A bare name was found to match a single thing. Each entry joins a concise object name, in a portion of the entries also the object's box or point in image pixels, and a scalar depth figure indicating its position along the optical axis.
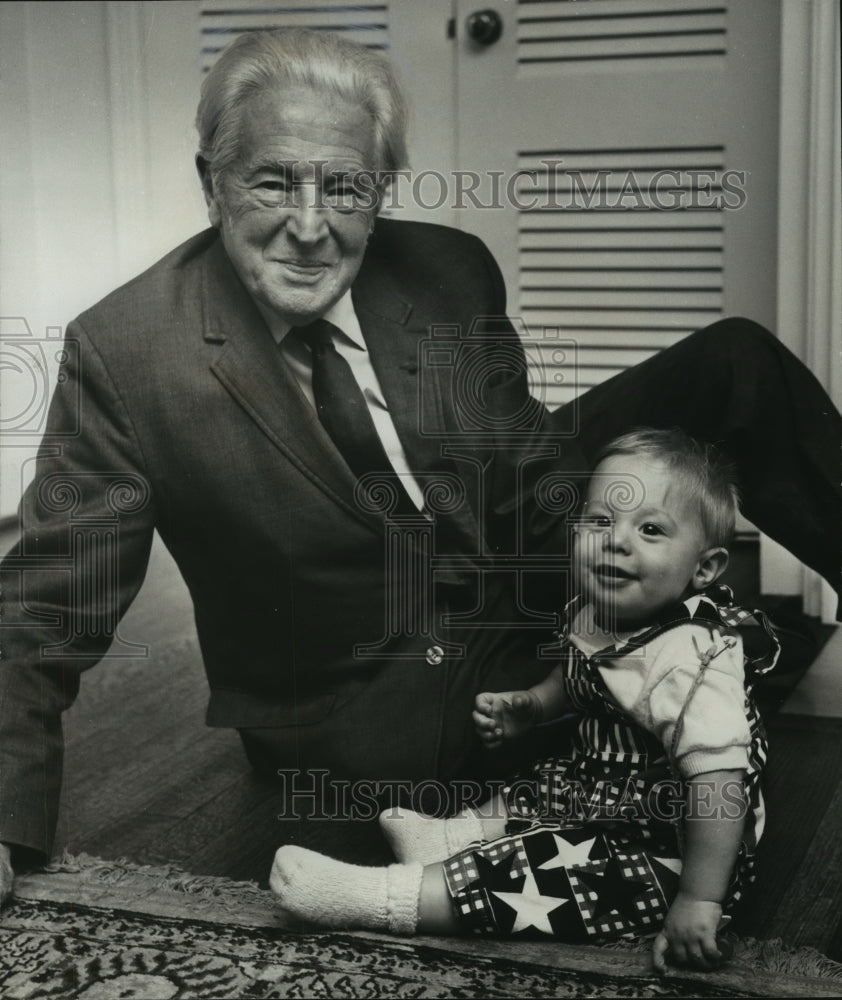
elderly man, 1.41
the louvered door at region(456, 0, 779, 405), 1.44
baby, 1.21
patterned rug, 1.18
